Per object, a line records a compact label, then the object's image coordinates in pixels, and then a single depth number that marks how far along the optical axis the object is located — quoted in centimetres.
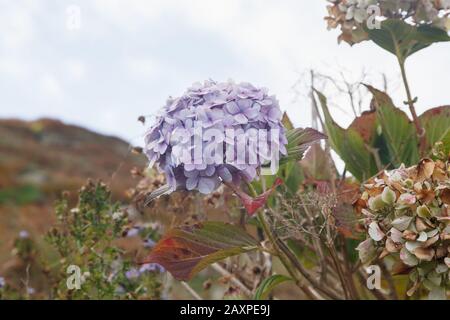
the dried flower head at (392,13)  119
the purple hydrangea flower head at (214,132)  83
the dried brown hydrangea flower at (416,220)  86
